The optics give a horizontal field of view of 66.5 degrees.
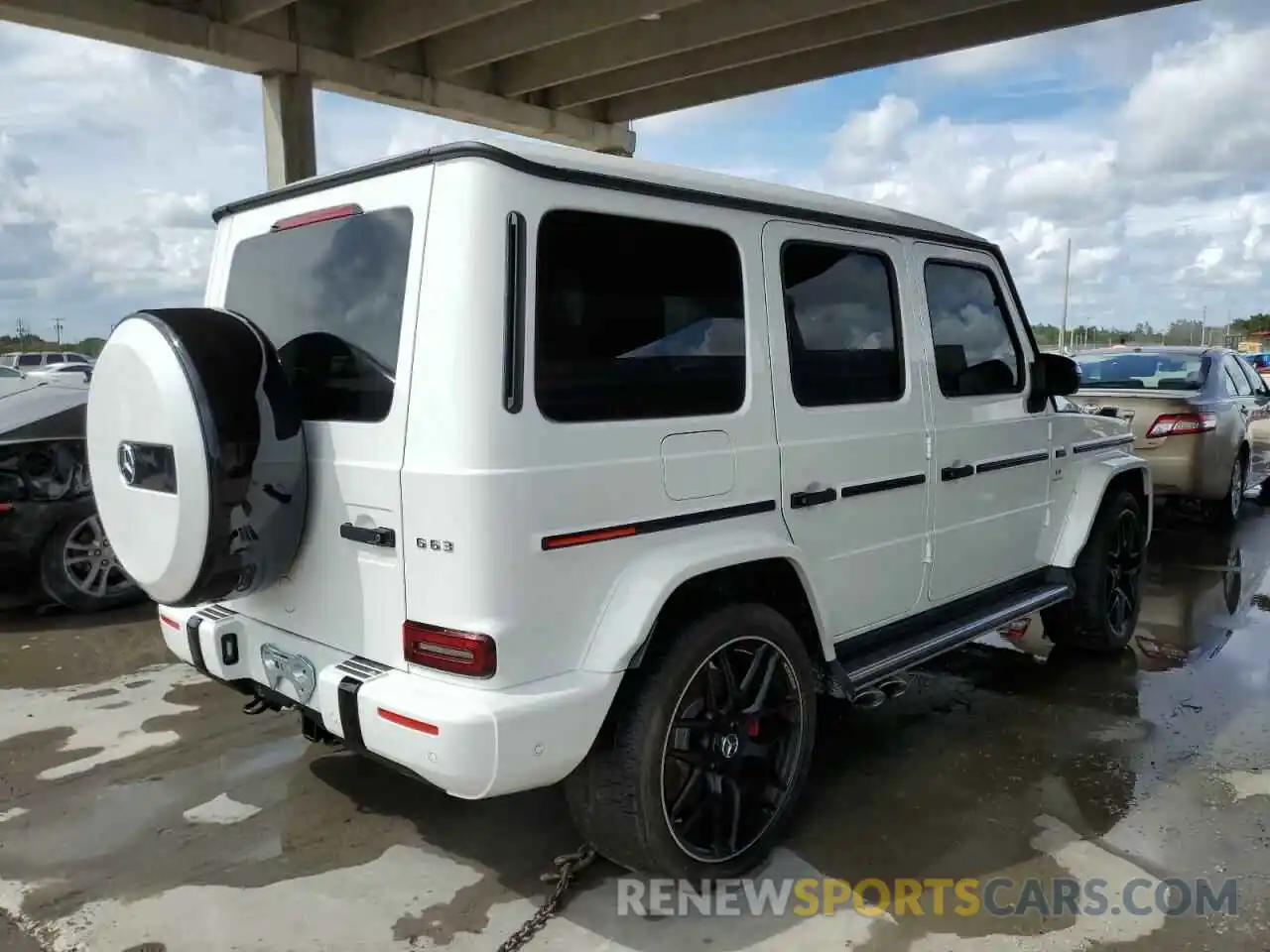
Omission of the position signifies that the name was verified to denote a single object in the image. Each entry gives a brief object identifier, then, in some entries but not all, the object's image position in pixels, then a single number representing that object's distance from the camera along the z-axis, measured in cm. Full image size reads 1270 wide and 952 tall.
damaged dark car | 573
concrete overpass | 1046
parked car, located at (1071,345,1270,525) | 811
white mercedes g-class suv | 251
